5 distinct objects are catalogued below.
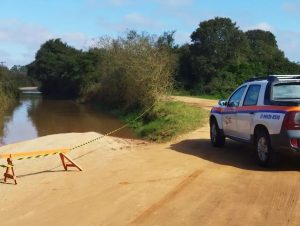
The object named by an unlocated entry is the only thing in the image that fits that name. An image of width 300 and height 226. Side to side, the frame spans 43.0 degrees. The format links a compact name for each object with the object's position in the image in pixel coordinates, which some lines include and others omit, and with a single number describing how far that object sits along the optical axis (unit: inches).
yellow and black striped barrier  330.9
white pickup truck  283.3
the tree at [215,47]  1703.6
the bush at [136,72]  1022.9
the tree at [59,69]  2074.4
